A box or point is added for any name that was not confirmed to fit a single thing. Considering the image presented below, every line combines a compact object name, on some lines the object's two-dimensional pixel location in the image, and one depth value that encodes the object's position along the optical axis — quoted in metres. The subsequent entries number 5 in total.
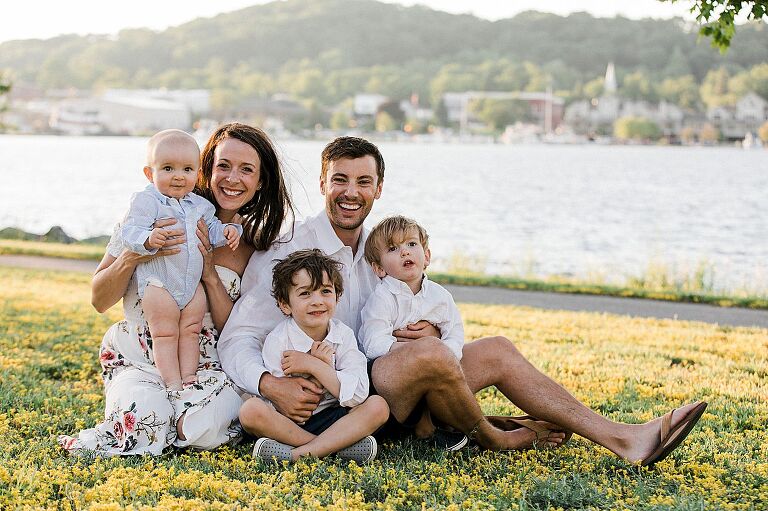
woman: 4.29
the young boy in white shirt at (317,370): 4.16
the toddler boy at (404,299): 4.41
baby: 4.29
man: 4.19
